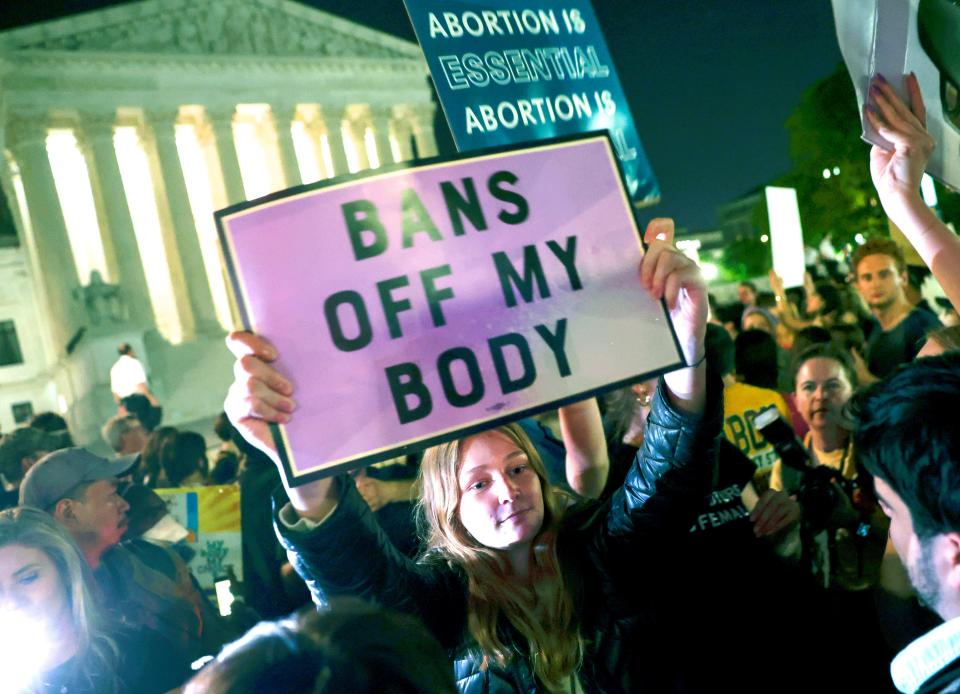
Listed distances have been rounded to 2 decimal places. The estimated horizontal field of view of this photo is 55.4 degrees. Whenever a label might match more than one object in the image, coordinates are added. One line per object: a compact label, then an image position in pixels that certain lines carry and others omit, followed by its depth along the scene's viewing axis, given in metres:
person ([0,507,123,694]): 2.29
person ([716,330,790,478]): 4.06
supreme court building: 29.52
